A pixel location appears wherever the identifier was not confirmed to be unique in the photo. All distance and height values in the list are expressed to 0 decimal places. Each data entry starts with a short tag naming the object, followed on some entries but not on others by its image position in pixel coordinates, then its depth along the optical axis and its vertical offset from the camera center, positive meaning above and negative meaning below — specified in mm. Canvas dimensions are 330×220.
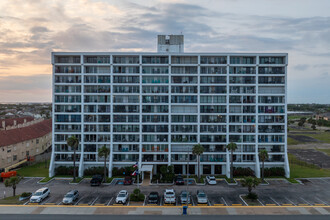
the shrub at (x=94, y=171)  61031 -16494
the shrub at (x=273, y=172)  60812 -16051
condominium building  63094 -549
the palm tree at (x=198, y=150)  57312 -10175
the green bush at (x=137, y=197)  43812 -16333
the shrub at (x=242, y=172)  60844 -16133
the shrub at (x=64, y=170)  61281 -16440
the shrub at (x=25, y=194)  44531 -16463
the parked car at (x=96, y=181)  53719 -16669
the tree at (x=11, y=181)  44406 -14026
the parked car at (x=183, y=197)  42594 -16106
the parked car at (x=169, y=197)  42375 -15960
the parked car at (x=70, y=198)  42031 -16246
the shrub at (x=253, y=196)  44844 -16297
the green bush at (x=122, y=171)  60656 -16270
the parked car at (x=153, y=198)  42781 -16315
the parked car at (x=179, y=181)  54281 -16573
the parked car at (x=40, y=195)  42469 -16204
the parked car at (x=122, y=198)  42500 -16165
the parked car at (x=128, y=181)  54481 -16795
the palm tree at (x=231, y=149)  57281 -9948
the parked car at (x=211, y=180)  54819 -16686
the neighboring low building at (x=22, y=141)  66562 -11236
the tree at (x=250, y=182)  45100 -13840
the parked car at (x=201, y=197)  42847 -16086
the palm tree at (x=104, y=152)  55656 -10608
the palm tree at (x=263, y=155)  55531 -10792
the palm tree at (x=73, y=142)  56594 -8647
